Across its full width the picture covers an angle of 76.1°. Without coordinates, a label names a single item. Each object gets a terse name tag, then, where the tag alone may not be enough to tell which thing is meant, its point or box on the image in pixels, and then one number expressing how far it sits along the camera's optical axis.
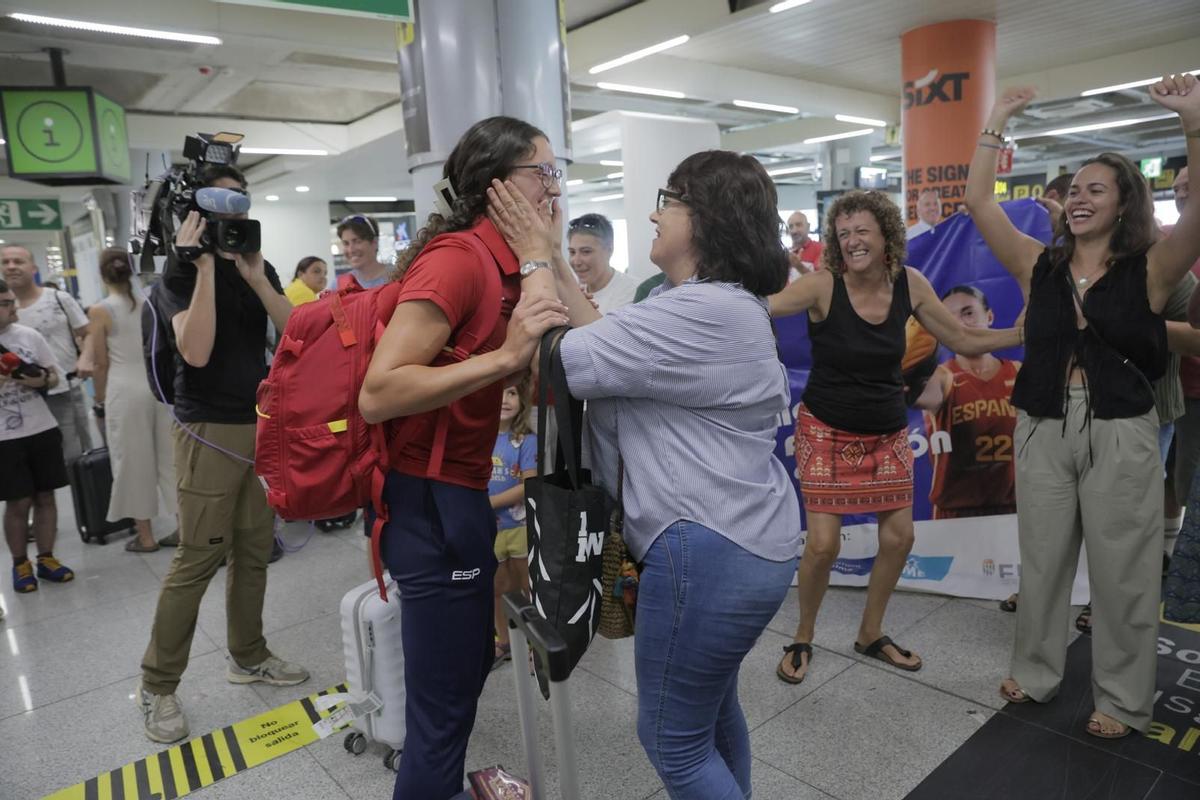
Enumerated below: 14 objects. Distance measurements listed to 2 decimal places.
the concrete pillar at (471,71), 3.19
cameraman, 2.41
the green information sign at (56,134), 6.48
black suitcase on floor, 4.69
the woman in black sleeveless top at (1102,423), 2.22
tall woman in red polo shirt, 1.28
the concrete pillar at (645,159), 7.60
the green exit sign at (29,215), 12.99
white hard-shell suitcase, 2.27
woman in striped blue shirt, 1.27
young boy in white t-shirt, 3.83
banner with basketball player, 3.35
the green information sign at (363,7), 2.99
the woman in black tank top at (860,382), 2.67
